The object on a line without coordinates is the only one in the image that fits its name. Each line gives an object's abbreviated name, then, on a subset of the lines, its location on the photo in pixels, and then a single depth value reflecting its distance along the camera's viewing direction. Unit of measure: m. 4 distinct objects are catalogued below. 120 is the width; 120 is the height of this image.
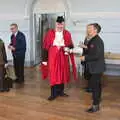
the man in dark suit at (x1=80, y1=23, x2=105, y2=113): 4.54
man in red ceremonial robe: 5.49
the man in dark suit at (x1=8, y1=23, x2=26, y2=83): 6.99
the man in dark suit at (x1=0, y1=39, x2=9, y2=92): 6.06
